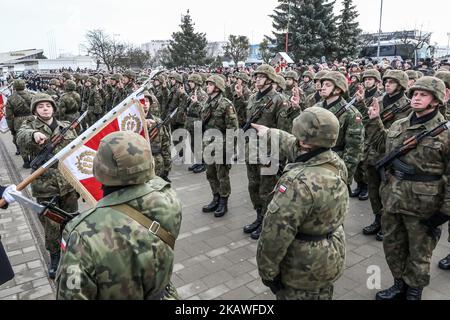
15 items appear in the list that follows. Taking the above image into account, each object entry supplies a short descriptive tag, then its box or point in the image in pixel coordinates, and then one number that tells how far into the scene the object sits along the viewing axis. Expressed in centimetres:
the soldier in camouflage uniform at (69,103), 939
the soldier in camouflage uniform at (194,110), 881
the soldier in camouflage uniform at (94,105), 1223
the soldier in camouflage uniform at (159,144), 625
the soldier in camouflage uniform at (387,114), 532
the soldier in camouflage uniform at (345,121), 493
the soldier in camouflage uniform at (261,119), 535
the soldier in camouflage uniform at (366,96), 667
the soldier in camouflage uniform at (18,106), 911
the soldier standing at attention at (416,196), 345
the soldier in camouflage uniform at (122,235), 177
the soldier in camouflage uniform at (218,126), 614
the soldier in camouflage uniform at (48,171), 429
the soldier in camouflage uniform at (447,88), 539
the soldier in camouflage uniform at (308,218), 249
